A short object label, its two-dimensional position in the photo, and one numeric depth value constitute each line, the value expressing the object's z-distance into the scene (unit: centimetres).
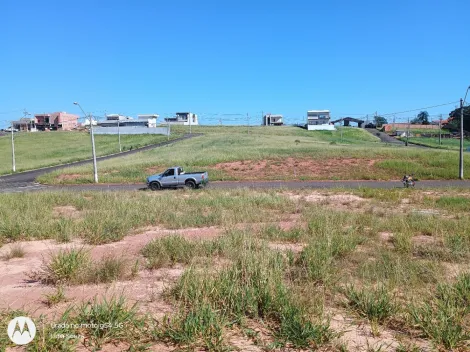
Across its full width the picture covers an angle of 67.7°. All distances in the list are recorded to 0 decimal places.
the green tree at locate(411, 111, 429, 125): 17518
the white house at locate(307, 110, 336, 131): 14438
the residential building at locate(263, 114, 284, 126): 17812
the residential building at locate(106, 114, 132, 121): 15924
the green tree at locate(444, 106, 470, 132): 10758
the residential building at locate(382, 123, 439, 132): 13638
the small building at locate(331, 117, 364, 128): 15826
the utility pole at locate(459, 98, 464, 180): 3023
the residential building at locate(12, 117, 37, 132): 15475
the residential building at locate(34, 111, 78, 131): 15838
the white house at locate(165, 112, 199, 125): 17148
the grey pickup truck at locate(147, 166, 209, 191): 2753
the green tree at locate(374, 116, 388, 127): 16772
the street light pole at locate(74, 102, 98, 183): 3481
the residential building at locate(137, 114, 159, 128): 13475
